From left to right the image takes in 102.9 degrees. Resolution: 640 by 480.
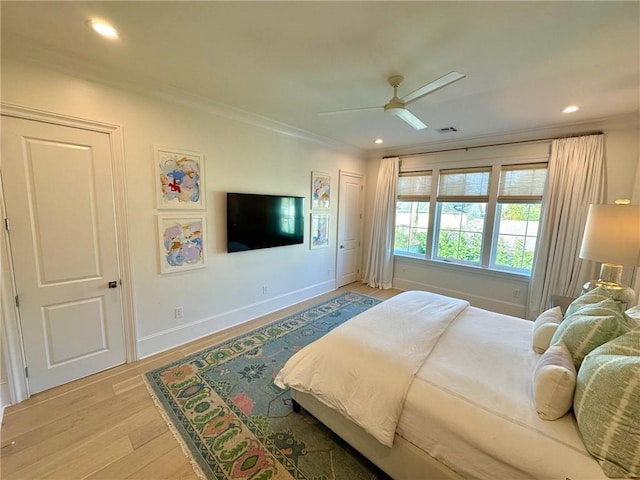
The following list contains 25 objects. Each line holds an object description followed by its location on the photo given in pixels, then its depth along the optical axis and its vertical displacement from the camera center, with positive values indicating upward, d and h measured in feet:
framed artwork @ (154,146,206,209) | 8.27 +0.92
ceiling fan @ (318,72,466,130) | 5.56 +2.87
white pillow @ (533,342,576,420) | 3.75 -2.61
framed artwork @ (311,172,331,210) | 13.48 +1.02
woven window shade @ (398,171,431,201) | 14.70 +1.50
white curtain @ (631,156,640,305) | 8.46 +0.57
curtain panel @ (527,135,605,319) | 9.92 +0.02
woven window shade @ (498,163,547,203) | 11.44 +1.46
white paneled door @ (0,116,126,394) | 6.24 -1.15
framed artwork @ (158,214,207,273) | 8.52 -1.24
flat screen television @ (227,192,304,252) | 10.10 -0.56
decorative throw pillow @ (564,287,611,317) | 5.65 -1.89
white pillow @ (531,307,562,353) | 5.52 -2.59
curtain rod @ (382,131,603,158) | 10.14 +3.28
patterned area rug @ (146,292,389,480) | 5.03 -5.05
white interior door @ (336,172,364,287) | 15.62 -1.08
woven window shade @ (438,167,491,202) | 12.90 +1.46
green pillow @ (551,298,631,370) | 4.27 -1.95
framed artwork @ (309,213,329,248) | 13.80 -1.18
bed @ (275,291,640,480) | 3.52 -3.12
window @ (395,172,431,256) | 14.89 -0.07
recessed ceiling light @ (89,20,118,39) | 5.25 +3.71
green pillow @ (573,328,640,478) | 3.00 -2.44
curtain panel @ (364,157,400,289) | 15.53 -1.06
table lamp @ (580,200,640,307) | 6.26 -0.63
